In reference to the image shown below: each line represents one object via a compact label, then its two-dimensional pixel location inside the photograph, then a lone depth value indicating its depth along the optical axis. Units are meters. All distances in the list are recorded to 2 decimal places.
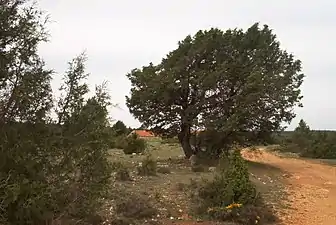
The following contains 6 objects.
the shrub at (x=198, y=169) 19.89
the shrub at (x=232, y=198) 12.49
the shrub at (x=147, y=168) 17.35
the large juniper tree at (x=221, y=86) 22.09
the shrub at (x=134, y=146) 27.59
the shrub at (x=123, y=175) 15.48
